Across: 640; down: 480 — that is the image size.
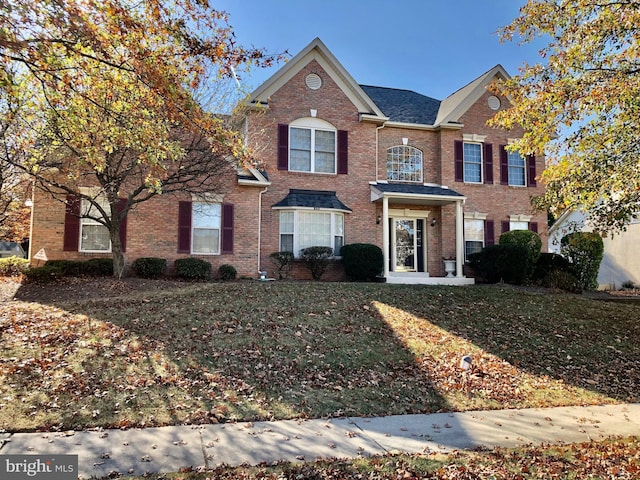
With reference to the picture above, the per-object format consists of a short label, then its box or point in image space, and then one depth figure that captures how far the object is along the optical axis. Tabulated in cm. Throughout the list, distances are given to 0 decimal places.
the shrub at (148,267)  1427
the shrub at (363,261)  1577
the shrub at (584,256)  1647
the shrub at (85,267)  1366
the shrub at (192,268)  1452
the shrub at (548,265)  1684
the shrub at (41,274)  1305
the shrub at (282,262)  1573
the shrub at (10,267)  1577
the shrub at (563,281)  1599
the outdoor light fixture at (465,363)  776
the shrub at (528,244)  1610
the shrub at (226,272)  1506
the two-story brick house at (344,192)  1522
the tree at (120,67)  550
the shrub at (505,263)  1602
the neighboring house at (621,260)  2233
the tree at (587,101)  744
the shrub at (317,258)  1577
